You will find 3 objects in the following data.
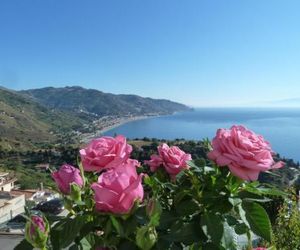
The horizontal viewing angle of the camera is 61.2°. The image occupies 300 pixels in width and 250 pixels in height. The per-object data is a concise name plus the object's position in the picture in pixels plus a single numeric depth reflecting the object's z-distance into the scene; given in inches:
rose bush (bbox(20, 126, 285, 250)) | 18.1
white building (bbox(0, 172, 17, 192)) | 684.6
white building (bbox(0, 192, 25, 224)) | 425.8
